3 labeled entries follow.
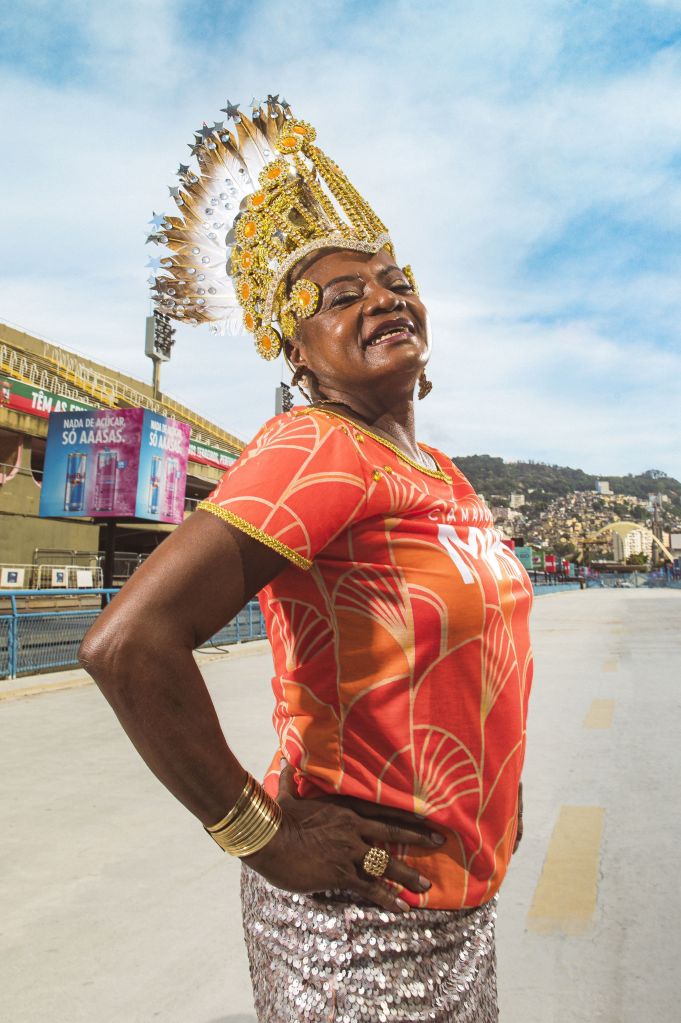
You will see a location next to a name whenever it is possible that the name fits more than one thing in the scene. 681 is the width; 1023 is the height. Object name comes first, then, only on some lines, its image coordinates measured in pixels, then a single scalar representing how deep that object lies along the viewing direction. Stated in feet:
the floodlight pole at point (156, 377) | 126.62
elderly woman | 3.34
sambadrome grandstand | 81.92
